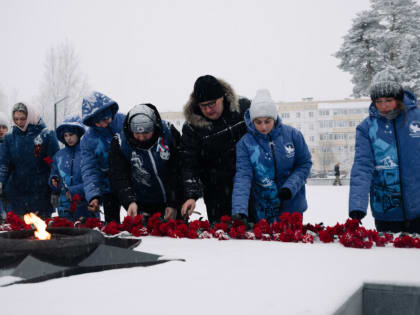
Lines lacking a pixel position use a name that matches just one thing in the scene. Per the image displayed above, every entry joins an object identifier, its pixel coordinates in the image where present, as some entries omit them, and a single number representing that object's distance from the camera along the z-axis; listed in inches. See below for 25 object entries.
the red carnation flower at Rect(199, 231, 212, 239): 113.5
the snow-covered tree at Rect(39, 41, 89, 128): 1156.5
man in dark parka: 140.5
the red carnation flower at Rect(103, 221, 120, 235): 118.9
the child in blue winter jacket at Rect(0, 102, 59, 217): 204.1
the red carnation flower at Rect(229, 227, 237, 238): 109.2
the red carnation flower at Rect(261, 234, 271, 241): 108.3
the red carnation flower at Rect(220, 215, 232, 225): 116.8
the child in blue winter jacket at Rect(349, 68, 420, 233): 122.0
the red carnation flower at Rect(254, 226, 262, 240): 108.1
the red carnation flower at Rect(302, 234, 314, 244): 104.4
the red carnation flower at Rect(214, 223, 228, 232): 113.6
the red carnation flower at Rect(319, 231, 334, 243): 103.1
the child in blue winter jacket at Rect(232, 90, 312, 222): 129.3
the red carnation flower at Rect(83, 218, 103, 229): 127.3
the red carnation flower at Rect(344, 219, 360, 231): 103.9
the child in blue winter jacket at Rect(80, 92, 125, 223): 152.3
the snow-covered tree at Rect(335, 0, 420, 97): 899.4
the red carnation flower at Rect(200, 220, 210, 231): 117.7
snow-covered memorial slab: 60.3
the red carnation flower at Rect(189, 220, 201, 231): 116.3
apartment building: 2479.1
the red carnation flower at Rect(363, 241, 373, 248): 95.7
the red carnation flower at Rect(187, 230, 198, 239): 113.0
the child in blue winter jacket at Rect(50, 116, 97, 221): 186.4
